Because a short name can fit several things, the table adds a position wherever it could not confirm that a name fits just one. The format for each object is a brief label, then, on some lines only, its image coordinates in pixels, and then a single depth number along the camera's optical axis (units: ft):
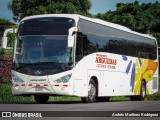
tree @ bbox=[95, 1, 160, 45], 116.90
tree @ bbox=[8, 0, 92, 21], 148.72
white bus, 67.36
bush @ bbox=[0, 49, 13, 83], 96.68
